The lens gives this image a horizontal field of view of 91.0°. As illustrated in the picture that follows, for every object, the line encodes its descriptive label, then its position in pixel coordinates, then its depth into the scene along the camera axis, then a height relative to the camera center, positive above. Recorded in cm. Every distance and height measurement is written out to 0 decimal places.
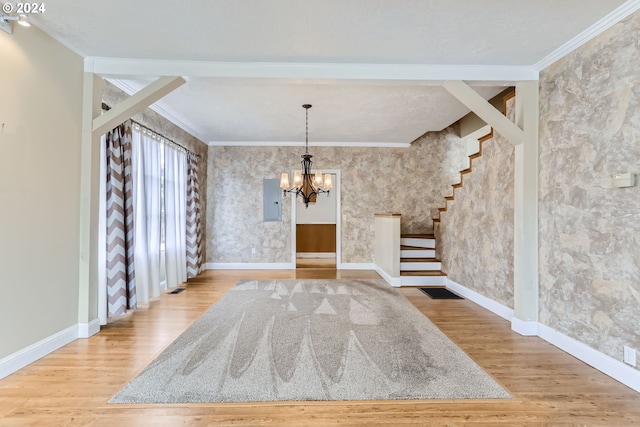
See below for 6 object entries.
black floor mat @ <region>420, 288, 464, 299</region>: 450 -117
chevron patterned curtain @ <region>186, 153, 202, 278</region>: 554 -3
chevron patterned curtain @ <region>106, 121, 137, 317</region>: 336 -9
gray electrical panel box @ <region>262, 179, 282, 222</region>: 672 +31
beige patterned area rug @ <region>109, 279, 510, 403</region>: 202 -114
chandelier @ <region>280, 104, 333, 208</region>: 477 +56
